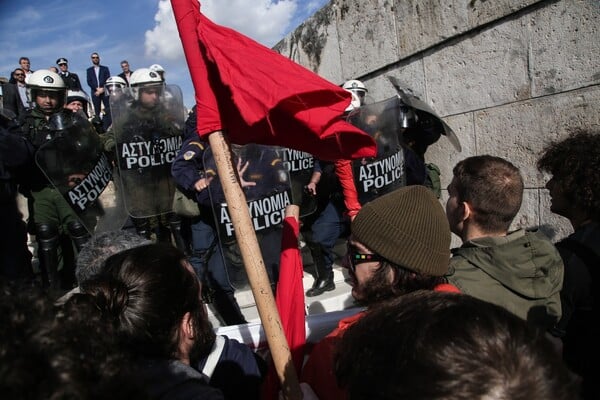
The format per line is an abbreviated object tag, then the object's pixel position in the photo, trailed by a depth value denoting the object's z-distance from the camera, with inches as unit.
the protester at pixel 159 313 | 39.7
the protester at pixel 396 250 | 47.9
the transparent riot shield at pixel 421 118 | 154.9
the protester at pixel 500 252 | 58.8
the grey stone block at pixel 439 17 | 132.5
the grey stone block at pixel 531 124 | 116.5
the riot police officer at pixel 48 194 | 142.3
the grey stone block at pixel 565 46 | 111.2
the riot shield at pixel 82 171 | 130.3
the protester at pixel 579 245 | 61.6
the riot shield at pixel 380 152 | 144.3
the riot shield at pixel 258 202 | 112.1
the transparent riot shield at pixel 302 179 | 149.3
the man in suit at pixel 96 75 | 404.5
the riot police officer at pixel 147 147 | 138.0
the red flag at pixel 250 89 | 45.6
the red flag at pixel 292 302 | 55.7
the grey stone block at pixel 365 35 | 175.5
